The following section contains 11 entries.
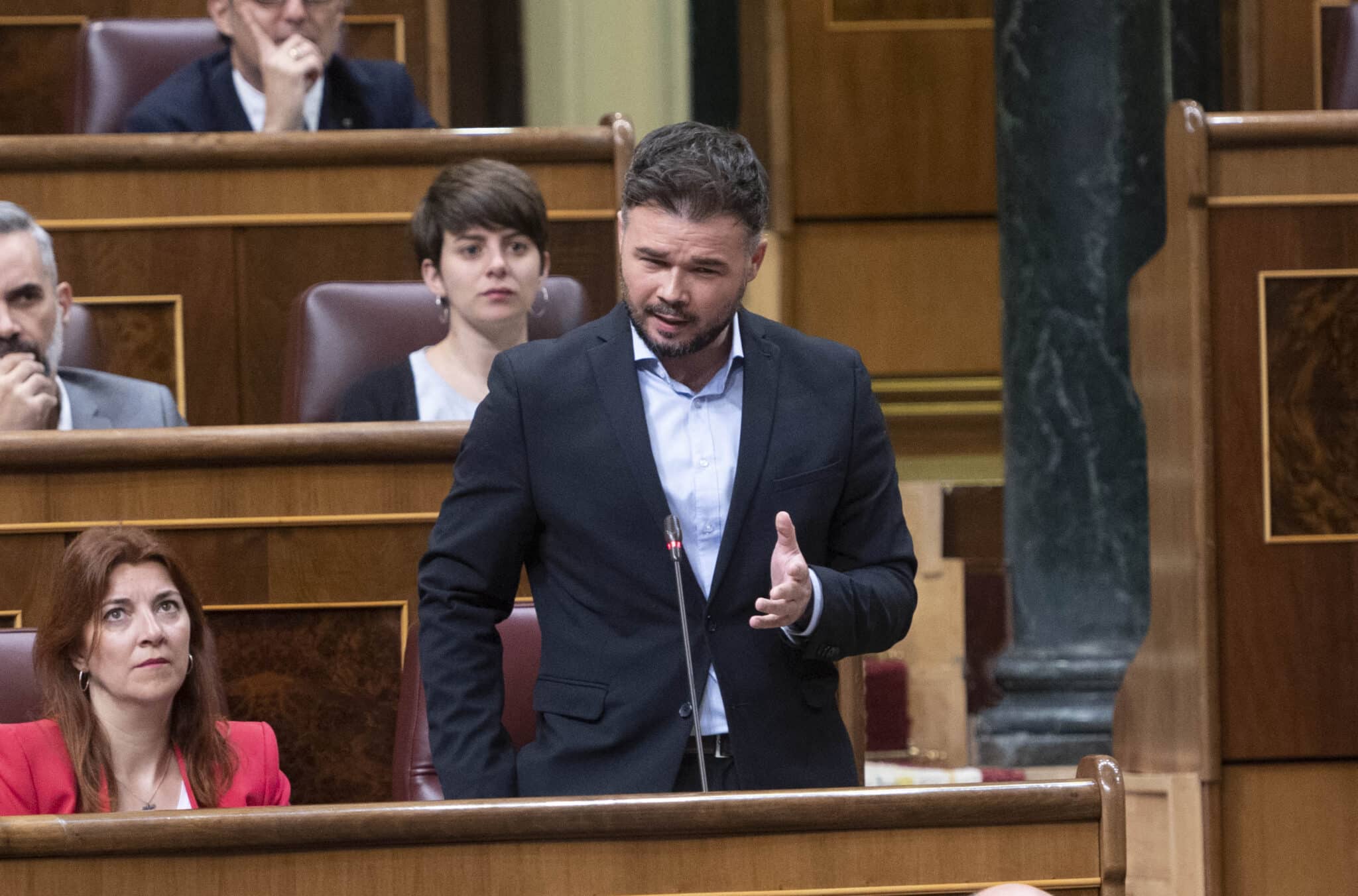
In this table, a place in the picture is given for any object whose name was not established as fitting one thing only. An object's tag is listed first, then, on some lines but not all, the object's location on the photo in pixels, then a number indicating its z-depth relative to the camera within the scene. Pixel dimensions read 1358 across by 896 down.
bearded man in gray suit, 16.63
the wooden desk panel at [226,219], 17.15
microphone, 15.52
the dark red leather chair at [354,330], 16.99
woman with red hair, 15.95
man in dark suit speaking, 15.59
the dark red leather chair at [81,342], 17.01
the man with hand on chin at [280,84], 17.44
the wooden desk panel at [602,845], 15.27
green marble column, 17.85
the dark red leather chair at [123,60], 18.88
